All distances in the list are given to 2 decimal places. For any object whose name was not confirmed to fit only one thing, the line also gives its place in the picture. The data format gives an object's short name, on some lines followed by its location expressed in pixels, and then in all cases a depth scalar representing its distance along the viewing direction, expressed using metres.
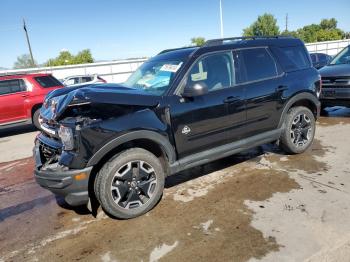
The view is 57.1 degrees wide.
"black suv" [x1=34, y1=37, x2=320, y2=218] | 3.32
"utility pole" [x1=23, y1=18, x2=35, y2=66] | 37.47
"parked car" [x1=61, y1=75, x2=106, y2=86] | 15.63
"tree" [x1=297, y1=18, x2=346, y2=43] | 83.19
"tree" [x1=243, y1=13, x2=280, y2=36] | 79.75
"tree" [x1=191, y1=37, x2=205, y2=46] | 85.15
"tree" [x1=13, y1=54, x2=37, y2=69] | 79.12
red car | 8.91
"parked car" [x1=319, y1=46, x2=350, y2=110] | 7.38
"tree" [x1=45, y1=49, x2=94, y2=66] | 70.18
